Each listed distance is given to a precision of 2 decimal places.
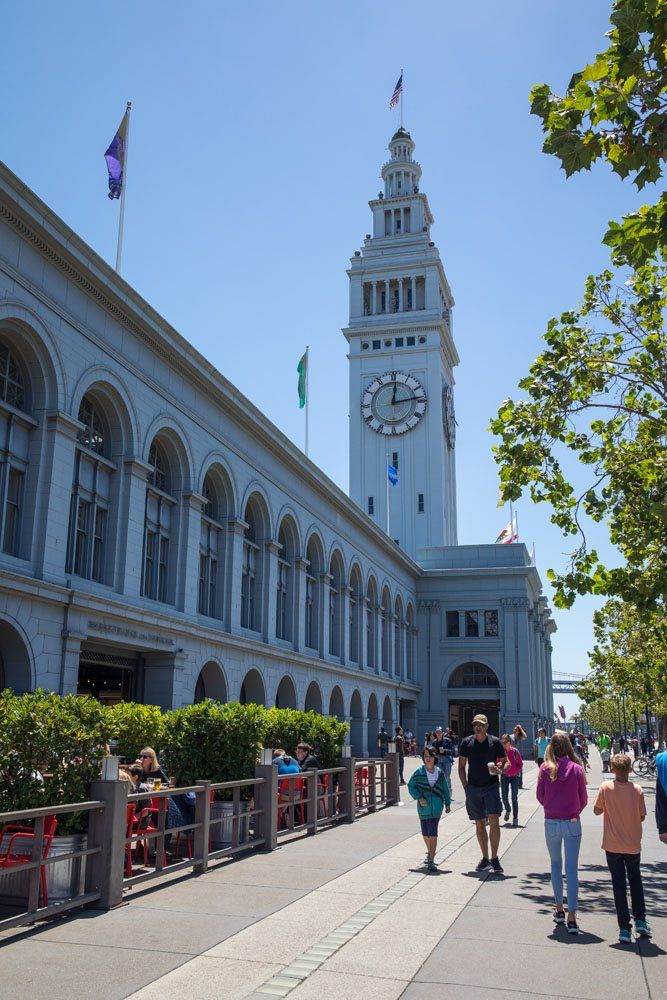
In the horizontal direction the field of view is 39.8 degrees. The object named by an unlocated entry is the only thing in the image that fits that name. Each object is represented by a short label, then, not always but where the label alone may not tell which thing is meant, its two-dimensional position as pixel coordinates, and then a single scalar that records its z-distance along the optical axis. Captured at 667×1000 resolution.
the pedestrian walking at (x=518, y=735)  22.81
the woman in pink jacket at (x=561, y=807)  9.79
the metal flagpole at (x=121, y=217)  24.94
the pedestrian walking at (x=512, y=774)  18.83
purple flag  25.66
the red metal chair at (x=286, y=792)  16.30
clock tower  72.88
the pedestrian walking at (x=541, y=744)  25.31
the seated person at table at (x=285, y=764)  16.80
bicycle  40.97
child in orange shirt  9.01
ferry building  20.86
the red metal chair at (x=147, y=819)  11.86
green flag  40.53
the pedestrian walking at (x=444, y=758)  20.45
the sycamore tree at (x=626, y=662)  33.00
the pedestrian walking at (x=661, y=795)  9.39
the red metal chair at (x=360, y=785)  21.73
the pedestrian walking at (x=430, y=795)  13.23
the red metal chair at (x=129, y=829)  11.32
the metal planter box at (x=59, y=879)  9.36
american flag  66.66
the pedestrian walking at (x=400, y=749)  29.62
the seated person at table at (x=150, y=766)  14.09
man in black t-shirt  12.98
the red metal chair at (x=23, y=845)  9.46
